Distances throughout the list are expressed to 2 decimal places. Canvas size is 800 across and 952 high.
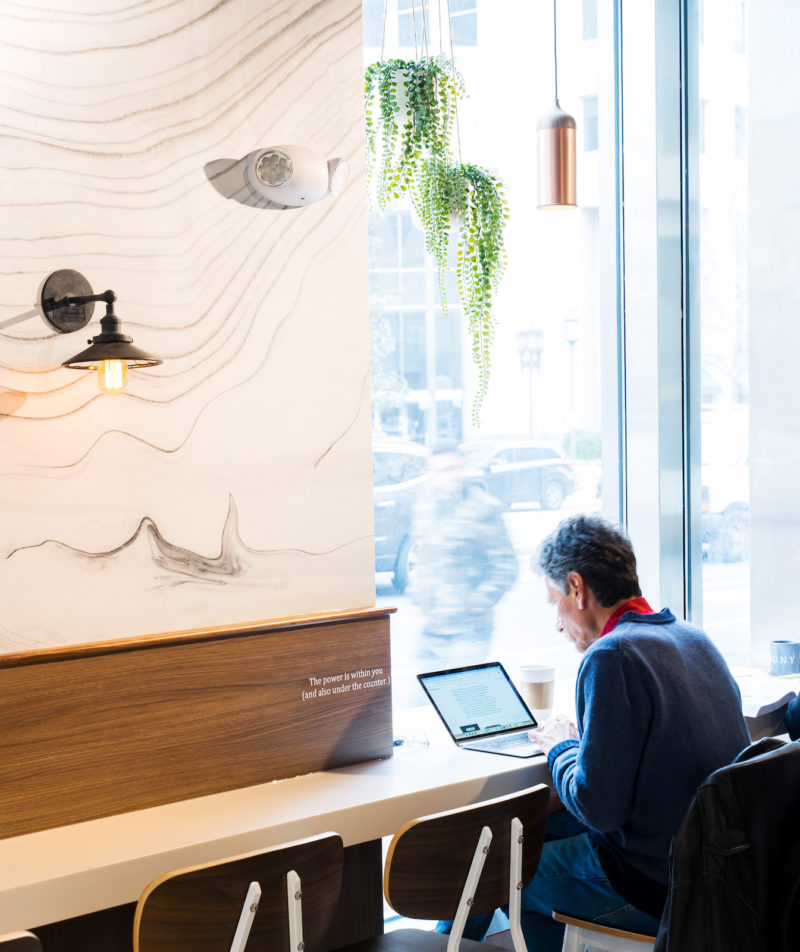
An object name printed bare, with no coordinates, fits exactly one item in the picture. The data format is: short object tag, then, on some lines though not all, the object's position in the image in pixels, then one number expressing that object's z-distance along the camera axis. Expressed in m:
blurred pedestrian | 3.59
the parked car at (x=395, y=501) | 3.49
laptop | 2.77
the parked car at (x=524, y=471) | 3.75
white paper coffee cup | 3.05
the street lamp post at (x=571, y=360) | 4.00
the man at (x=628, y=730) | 2.23
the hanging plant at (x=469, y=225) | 3.15
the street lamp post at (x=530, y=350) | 3.86
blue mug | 3.58
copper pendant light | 3.14
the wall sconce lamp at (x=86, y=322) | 2.08
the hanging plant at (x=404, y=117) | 3.01
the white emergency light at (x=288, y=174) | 2.46
